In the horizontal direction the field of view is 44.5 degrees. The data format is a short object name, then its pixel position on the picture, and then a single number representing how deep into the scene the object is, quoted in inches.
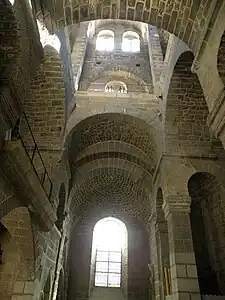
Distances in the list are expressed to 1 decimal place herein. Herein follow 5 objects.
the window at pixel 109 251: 518.6
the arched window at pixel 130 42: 589.9
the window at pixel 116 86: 499.5
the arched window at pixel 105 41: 574.9
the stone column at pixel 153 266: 383.6
